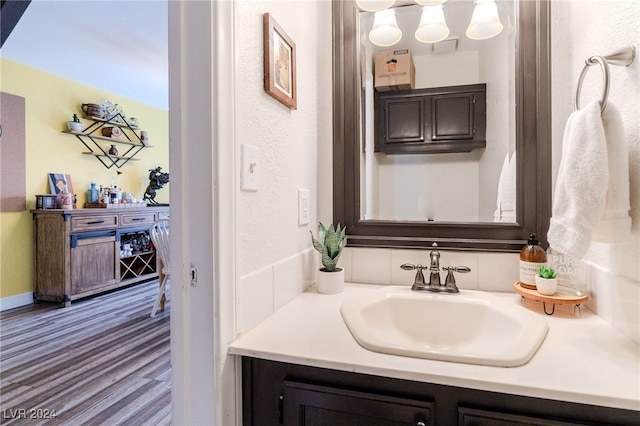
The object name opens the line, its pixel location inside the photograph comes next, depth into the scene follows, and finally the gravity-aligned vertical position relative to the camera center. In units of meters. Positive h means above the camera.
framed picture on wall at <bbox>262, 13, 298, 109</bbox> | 0.84 +0.41
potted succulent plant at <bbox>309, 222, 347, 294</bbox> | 1.09 -0.17
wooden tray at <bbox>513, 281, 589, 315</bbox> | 0.85 -0.24
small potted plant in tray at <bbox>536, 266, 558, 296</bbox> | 0.89 -0.20
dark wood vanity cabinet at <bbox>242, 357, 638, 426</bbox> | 0.55 -0.35
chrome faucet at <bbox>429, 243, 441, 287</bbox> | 1.06 -0.20
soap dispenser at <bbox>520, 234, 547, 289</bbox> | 0.96 -0.16
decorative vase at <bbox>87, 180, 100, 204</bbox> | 3.79 +0.20
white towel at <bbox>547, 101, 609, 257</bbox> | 0.69 +0.05
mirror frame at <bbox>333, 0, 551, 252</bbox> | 1.07 +0.19
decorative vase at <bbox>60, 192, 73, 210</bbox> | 3.35 +0.10
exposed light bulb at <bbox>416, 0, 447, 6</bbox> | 1.17 +0.74
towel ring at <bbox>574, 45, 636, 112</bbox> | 0.71 +0.33
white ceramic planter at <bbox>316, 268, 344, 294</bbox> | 1.09 -0.24
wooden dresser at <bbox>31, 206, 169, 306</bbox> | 3.15 -0.40
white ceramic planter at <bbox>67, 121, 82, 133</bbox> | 3.56 +0.93
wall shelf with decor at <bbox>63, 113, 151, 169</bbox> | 3.82 +0.88
